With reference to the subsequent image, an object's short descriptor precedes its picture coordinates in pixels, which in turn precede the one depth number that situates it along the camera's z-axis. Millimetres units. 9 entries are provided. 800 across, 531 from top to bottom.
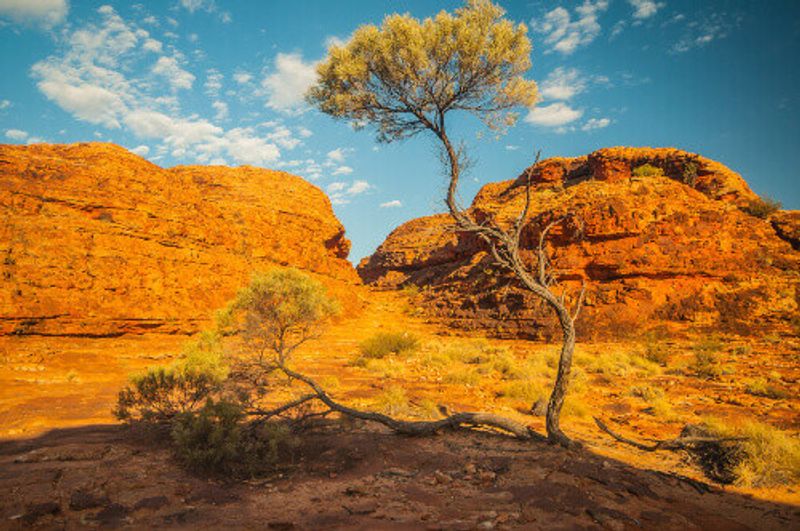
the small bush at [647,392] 9117
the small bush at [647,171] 27266
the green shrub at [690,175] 27625
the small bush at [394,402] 7582
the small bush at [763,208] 22797
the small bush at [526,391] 9312
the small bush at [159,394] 6184
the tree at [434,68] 7176
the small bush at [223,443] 4617
